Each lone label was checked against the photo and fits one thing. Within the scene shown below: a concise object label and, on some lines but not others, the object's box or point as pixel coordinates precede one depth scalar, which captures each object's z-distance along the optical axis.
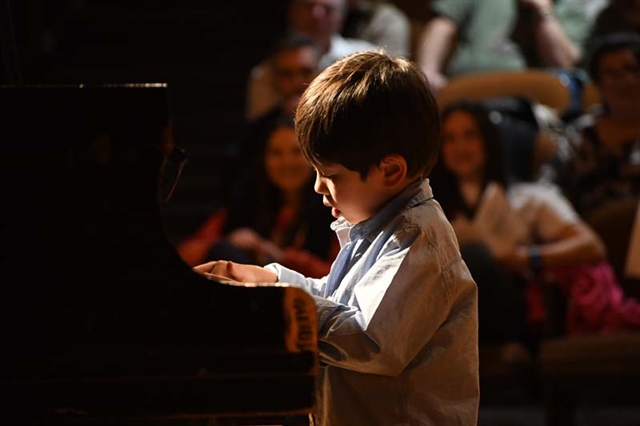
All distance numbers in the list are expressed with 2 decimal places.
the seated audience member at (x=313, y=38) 10.12
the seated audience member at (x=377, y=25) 11.07
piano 2.98
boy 3.26
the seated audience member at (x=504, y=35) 10.62
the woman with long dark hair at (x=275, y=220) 7.86
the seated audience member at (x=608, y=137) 8.48
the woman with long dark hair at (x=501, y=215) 7.69
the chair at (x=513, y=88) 9.63
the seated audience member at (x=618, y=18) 10.41
